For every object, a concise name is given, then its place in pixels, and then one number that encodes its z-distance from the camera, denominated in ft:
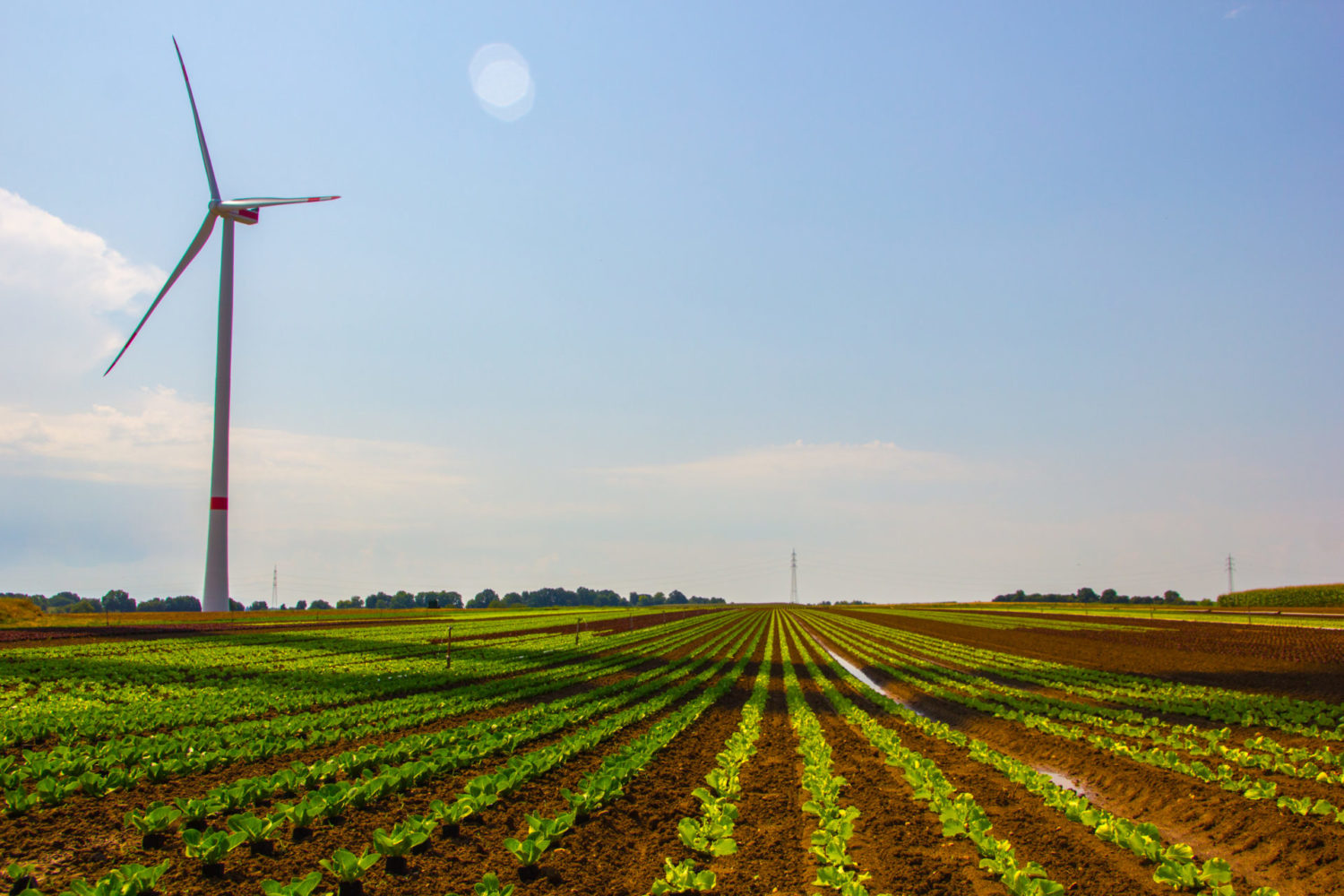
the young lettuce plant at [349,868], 24.50
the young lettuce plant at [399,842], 26.66
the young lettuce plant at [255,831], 27.55
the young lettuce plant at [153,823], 27.48
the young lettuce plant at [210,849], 25.39
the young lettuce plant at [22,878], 23.94
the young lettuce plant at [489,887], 23.26
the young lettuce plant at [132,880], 22.46
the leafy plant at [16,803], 30.89
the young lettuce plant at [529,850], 27.20
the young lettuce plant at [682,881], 24.97
